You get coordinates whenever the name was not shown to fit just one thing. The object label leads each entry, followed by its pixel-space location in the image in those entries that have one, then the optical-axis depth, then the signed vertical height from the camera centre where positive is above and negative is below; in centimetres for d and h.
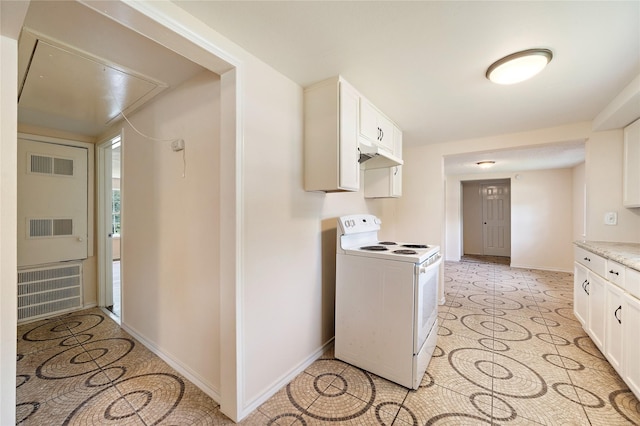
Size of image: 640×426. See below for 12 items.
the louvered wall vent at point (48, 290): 290 -94
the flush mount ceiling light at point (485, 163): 465 +90
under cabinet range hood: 224 +56
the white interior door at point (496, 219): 665 -19
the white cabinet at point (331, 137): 184 +55
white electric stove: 181 -72
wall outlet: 255 -6
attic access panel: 163 +96
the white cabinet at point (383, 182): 294 +34
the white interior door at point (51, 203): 287 +10
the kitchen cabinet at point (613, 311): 162 -75
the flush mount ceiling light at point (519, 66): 150 +90
